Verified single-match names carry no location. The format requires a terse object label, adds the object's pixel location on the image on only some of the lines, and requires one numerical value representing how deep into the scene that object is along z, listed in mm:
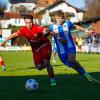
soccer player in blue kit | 14711
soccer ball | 12838
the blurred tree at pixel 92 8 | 102369
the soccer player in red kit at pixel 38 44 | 14352
